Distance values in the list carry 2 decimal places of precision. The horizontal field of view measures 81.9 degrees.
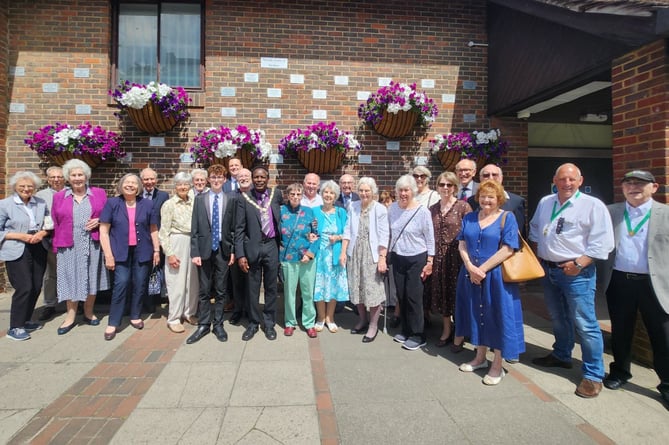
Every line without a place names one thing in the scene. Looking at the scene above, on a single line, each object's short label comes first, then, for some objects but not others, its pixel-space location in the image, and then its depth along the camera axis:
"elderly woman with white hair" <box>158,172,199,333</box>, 4.50
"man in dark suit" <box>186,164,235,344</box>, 4.17
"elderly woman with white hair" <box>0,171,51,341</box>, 4.23
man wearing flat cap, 3.05
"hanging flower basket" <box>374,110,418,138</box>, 5.99
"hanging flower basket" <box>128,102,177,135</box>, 5.62
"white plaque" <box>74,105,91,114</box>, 6.04
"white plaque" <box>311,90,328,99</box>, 6.41
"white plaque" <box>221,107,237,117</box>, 6.24
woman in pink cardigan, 4.41
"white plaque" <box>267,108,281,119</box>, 6.32
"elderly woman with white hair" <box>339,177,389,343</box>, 4.20
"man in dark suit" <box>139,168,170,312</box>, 4.81
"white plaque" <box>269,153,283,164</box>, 6.28
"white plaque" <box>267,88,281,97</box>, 6.34
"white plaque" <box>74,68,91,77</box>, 6.07
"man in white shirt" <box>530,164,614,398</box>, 3.12
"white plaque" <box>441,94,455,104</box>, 6.67
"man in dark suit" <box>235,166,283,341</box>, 4.14
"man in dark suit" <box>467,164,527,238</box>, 4.02
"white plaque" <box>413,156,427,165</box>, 6.61
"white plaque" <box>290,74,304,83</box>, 6.38
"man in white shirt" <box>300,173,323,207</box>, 4.29
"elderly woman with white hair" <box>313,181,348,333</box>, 4.34
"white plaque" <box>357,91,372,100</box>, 6.51
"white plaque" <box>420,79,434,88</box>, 6.62
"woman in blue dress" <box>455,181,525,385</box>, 3.24
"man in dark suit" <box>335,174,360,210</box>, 5.07
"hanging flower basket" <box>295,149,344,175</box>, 5.82
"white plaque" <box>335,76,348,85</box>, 6.45
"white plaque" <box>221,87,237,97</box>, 6.26
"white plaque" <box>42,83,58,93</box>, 6.04
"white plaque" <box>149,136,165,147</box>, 6.13
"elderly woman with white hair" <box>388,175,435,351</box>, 3.97
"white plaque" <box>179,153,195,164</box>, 6.16
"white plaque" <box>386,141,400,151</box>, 6.56
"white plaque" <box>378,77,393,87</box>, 6.54
